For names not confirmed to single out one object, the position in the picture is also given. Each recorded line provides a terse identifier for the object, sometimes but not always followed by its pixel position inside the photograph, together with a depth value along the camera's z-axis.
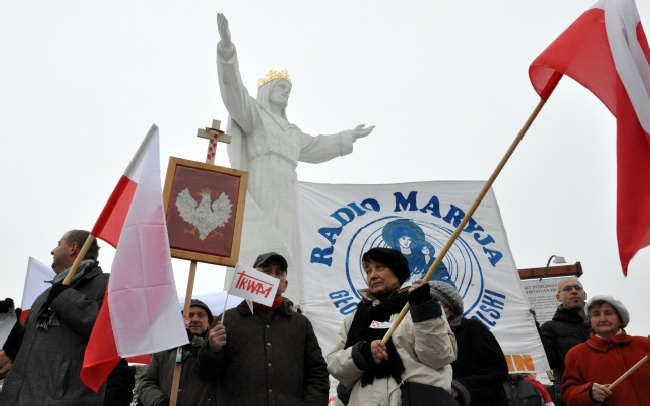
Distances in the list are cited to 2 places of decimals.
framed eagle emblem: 4.60
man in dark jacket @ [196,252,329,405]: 3.72
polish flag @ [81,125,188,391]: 3.46
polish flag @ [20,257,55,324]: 6.19
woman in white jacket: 3.19
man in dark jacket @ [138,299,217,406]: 4.02
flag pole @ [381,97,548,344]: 3.24
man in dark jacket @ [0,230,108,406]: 3.51
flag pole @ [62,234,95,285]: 3.70
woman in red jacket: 4.16
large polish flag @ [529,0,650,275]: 3.25
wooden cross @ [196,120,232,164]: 4.82
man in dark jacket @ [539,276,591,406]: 5.47
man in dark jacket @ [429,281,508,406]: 3.91
